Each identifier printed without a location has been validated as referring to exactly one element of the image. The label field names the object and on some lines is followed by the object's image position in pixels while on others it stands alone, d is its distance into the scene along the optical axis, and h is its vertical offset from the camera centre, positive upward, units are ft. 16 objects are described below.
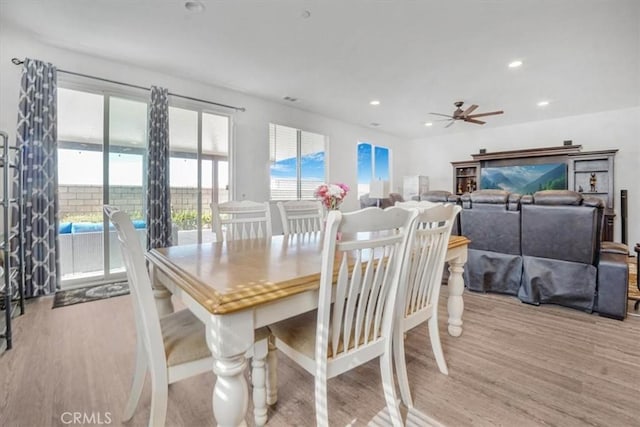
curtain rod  9.42 +4.82
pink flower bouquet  6.49 +0.33
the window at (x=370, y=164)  22.42 +3.58
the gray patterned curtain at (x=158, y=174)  11.51 +1.35
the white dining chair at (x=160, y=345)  3.30 -1.74
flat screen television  19.17 +2.22
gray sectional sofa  8.34 -1.33
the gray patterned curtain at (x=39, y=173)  9.44 +1.15
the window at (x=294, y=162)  16.56 +2.84
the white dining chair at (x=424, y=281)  4.67 -1.26
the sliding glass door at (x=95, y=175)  10.91 +1.28
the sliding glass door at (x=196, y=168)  13.00 +1.85
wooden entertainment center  17.38 +3.02
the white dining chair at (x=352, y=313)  3.37 -1.37
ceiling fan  15.04 +5.00
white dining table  3.07 -0.97
